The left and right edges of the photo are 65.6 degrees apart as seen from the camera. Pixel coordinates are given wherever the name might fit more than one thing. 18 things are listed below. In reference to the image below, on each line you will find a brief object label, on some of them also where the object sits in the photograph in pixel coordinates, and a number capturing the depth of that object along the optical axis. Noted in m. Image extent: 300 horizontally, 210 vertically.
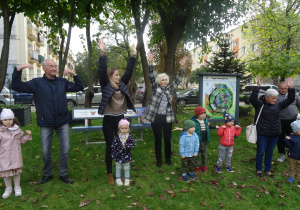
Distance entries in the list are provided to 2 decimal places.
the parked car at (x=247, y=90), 14.71
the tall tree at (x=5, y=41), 5.47
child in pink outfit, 3.60
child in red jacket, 4.65
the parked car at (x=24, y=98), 18.19
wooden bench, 6.35
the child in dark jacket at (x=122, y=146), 3.97
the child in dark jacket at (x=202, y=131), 4.61
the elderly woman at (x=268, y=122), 4.57
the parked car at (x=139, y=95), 20.70
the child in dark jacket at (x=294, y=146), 4.39
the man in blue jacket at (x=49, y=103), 3.83
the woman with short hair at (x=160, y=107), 4.72
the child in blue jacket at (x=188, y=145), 4.33
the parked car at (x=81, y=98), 18.38
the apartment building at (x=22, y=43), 25.39
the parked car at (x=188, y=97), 18.30
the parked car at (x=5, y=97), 16.30
